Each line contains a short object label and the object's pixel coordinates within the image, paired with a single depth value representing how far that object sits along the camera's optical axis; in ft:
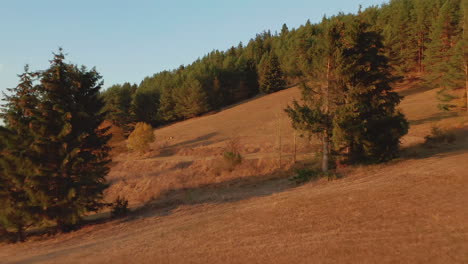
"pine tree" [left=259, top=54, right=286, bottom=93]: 240.53
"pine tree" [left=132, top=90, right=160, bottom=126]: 240.47
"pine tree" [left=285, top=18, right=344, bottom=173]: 55.93
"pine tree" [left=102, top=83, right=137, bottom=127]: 219.82
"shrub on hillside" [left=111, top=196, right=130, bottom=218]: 50.47
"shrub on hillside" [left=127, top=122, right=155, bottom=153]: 119.65
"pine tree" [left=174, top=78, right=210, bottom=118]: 218.38
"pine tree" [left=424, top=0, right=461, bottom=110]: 135.54
